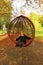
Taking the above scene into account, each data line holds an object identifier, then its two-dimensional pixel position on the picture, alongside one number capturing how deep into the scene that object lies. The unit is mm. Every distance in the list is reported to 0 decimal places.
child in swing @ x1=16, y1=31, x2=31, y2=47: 3585
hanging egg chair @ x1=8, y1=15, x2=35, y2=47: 3553
